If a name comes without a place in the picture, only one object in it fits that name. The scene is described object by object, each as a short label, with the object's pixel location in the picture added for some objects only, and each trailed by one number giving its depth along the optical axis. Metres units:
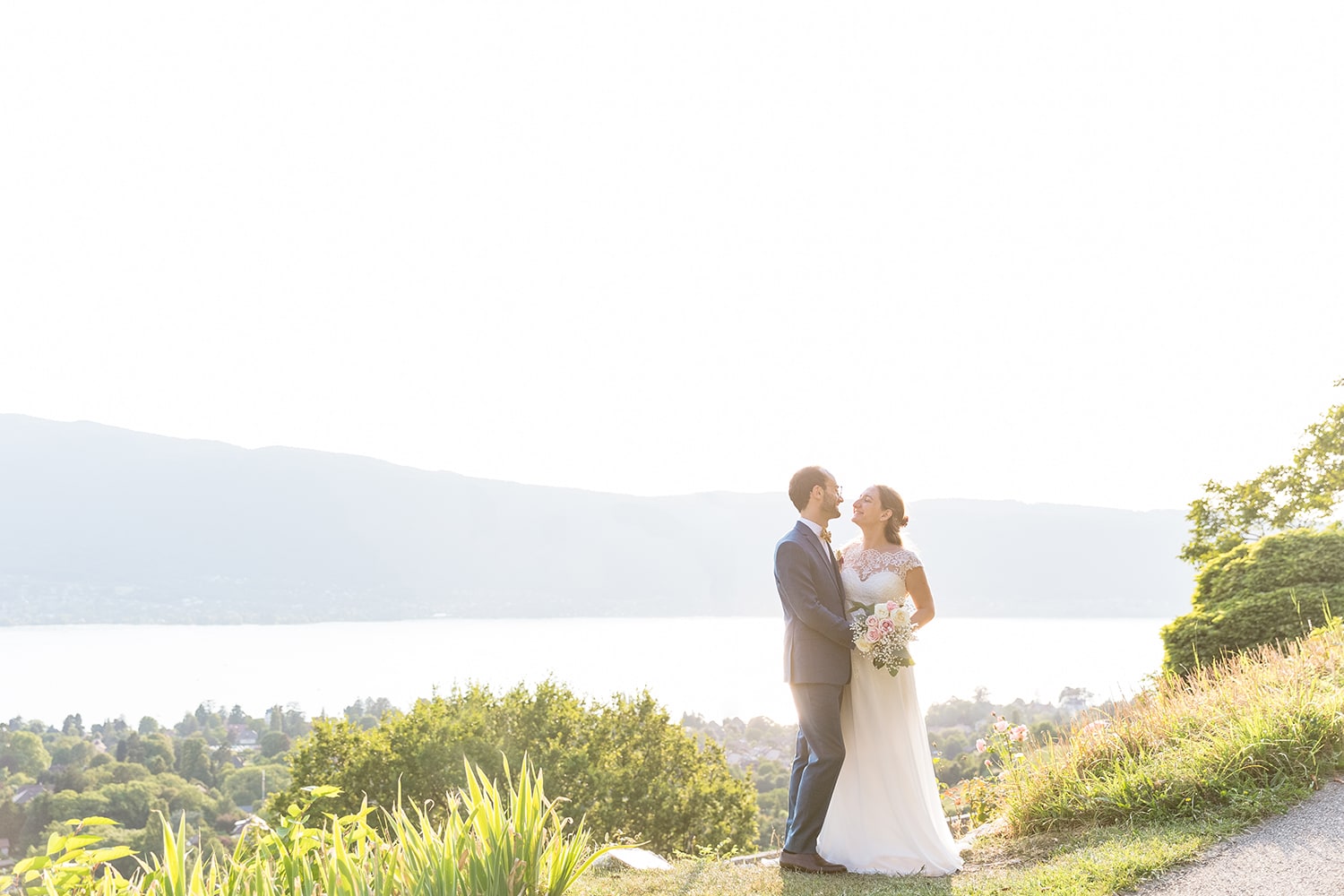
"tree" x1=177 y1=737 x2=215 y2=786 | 30.25
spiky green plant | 3.75
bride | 6.12
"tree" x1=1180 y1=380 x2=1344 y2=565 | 17.97
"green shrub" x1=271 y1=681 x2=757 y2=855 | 13.75
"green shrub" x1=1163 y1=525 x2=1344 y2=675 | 9.54
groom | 6.01
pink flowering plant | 7.51
